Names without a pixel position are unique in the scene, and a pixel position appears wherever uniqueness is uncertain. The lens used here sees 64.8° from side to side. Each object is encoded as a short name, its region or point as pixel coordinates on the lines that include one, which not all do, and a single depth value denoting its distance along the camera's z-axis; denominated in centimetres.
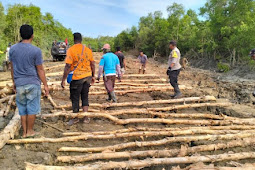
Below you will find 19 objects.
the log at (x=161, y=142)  317
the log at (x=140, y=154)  290
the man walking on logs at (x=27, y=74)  308
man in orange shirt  389
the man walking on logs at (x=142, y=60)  1162
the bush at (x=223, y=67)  1631
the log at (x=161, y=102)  527
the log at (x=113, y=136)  323
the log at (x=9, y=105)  448
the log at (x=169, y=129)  362
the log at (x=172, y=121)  433
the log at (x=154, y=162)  255
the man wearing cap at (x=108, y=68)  536
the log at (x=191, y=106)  523
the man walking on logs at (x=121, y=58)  811
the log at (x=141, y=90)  676
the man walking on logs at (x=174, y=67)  602
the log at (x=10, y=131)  310
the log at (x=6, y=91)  580
